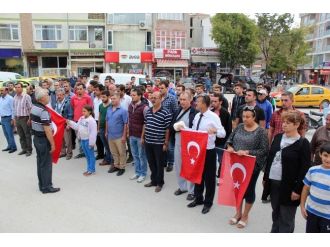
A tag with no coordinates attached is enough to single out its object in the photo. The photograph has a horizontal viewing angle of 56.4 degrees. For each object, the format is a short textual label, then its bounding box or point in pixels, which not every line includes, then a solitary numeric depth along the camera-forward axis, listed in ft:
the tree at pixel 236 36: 110.22
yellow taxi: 59.11
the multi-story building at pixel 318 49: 160.33
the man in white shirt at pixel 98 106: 23.97
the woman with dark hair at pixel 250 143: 13.10
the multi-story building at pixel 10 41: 101.96
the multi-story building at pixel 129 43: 109.29
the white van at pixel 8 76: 68.95
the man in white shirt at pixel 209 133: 15.28
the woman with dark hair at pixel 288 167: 11.28
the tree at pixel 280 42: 115.75
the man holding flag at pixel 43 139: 17.04
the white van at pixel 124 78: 58.65
